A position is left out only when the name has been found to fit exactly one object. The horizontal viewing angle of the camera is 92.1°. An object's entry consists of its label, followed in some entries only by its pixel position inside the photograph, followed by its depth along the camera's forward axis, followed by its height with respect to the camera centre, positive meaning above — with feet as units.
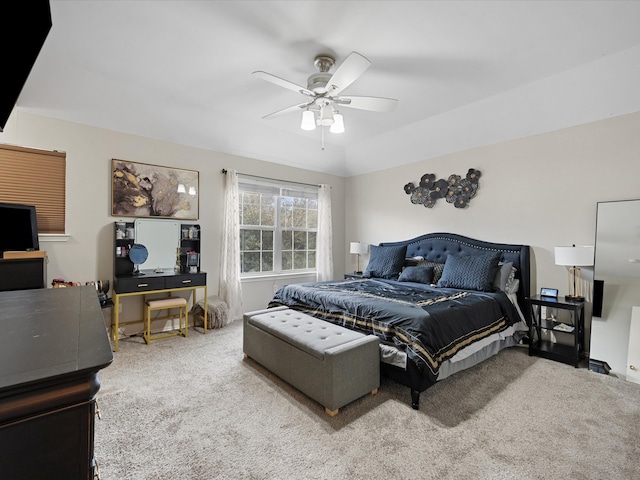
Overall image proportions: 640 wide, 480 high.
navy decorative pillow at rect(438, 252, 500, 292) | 11.59 -1.44
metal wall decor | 13.94 +2.24
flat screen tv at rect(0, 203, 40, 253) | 9.25 -0.04
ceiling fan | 8.30 +3.94
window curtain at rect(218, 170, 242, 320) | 14.66 -0.91
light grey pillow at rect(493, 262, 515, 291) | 11.76 -1.50
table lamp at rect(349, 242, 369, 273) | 17.43 -0.83
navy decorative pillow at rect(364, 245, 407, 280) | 14.96 -1.44
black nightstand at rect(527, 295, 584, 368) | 10.08 -3.16
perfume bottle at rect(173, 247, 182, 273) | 13.43 -1.43
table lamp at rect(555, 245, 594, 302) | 9.99 -0.72
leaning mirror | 9.43 -1.43
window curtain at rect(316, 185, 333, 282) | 18.51 -0.43
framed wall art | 12.13 +1.61
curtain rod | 14.85 +2.84
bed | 7.75 -2.14
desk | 11.21 -2.16
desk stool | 11.71 -3.23
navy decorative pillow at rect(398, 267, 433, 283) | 13.39 -1.78
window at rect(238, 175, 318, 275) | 16.12 +0.32
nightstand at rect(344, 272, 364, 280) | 15.90 -2.25
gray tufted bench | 7.10 -3.16
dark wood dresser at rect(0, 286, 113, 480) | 1.80 -1.11
